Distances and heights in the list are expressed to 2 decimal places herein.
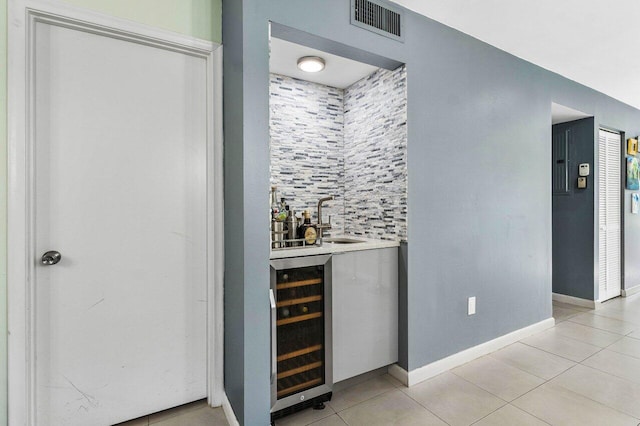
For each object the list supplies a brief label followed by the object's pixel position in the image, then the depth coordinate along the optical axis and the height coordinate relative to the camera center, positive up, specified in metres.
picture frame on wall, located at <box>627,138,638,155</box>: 4.18 +0.86
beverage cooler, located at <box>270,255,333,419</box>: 1.85 -0.69
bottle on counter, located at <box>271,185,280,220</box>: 2.14 +0.07
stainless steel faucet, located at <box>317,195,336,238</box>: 2.23 -0.08
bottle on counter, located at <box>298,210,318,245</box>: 2.13 -0.12
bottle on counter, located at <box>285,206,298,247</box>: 2.15 -0.08
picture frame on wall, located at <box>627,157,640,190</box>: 4.20 +0.51
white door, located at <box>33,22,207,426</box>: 1.59 -0.06
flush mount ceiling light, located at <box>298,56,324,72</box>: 2.34 +1.08
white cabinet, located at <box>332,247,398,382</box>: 2.04 -0.62
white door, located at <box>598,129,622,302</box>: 3.89 -0.01
